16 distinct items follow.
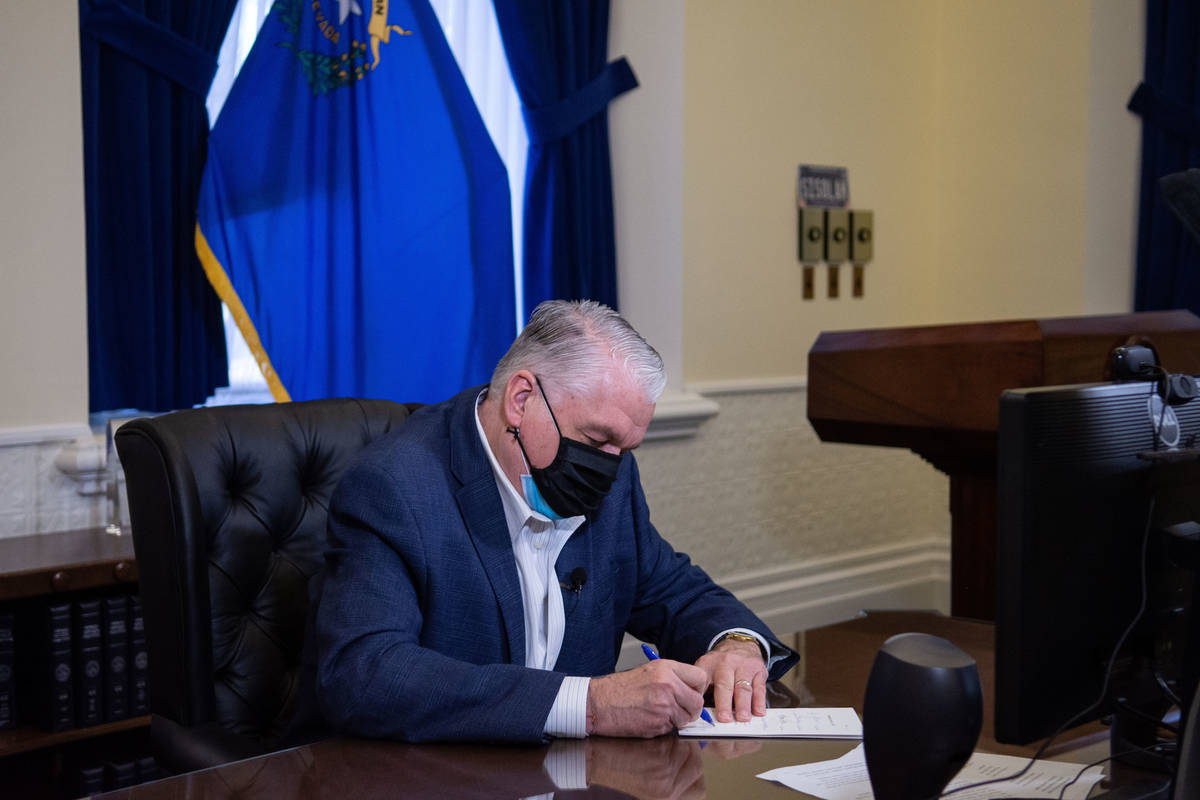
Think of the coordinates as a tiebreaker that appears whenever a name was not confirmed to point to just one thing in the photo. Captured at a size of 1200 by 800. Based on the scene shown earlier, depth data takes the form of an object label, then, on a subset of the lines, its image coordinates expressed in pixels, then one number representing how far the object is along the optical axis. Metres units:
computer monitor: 1.00
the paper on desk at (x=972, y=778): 1.17
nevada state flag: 3.12
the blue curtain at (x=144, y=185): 2.83
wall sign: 4.38
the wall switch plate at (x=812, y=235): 4.37
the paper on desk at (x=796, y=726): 1.37
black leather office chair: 1.63
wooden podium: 2.31
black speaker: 0.99
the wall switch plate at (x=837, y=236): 4.46
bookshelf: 2.30
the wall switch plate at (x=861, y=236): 4.54
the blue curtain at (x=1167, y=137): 4.38
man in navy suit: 1.35
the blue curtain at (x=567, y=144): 3.68
